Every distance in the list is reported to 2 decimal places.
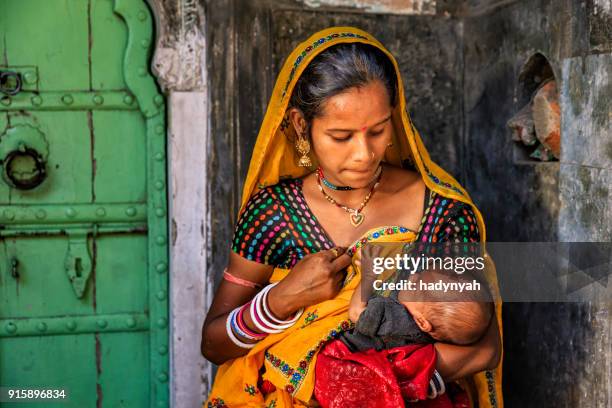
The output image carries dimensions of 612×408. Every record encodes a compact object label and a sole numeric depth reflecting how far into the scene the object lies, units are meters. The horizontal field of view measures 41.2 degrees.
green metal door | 2.88
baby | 1.99
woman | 2.13
